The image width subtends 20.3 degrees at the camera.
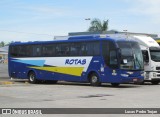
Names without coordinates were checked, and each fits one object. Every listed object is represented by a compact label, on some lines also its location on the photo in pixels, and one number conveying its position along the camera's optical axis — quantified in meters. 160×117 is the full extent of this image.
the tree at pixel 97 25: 84.38
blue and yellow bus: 25.58
